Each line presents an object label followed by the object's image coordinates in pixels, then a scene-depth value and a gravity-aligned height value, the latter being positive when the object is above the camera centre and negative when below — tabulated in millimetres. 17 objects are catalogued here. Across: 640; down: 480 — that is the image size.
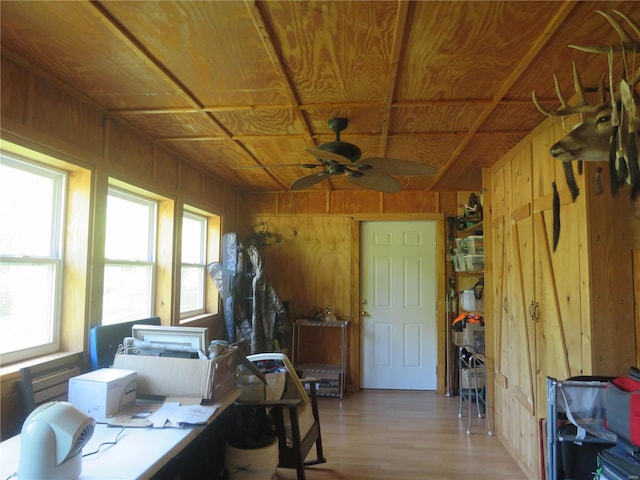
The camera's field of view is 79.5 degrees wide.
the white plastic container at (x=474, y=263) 3973 +64
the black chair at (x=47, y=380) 1924 -619
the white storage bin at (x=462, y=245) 4177 +260
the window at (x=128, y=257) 2875 +67
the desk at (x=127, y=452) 1380 -734
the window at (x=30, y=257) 2068 +45
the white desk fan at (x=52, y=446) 1282 -614
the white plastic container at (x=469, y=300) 4098 -337
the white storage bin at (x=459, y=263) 4211 +67
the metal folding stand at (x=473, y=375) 3844 -1098
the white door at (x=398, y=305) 4730 -452
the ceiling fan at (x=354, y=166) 2379 +664
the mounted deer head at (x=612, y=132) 1237 +497
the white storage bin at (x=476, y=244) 3973 +260
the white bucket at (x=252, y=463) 2197 -1127
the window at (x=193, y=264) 3994 +21
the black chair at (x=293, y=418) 2336 -981
